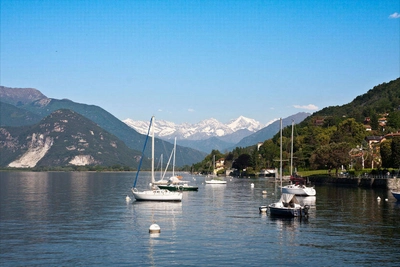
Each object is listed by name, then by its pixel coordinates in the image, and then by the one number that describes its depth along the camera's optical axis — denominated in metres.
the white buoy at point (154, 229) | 54.91
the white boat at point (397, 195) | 93.71
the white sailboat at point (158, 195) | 90.69
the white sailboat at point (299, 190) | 104.88
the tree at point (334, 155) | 158.25
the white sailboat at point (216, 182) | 174.88
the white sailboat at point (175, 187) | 122.06
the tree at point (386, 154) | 143.25
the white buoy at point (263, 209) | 73.31
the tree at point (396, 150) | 135.75
